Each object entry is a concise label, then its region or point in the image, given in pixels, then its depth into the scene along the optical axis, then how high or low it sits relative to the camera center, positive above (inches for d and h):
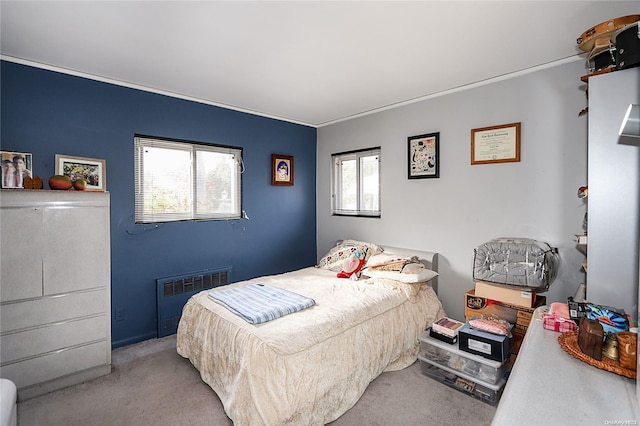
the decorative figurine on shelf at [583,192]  80.1 +4.4
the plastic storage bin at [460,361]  87.8 -46.8
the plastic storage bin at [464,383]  86.8 -52.8
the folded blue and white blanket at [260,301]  88.1 -29.4
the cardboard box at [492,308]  100.1 -33.3
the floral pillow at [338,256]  145.0 -22.7
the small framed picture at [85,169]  108.6 +14.2
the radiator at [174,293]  130.6 -36.8
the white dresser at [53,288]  87.4 -24.1
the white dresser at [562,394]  36.3 -24.5
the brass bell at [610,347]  48.1 -21.9
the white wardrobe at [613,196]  63.7 +2.8
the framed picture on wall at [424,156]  133.7 +23.6
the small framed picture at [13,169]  89.3 +11.6
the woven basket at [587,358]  45.2 -23.6
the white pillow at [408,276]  115.6 -25.8
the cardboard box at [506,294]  96.5 -27.7
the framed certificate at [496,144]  112.0 +24.5
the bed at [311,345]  73.4 -38.6
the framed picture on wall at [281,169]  167.9 +21.8
